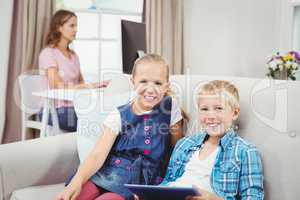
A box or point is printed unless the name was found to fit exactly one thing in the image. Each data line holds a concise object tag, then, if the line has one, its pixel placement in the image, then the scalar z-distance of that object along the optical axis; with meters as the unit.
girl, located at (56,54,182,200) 1.40
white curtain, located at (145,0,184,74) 3.78
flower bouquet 2.51
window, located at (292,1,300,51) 3.11
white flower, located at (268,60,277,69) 2.56
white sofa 1.21
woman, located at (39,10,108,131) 2.79
